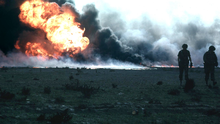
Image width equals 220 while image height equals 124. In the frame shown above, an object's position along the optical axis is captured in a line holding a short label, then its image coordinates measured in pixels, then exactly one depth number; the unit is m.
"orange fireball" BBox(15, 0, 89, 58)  58.03
